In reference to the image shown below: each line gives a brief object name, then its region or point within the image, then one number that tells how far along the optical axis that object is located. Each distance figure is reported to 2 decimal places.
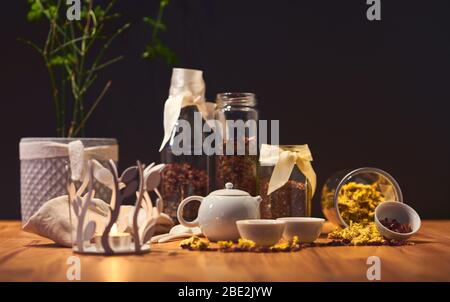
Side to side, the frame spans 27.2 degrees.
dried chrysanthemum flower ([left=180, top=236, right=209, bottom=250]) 1.34
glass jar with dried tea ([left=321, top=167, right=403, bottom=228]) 1.52
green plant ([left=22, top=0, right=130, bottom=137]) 1.88
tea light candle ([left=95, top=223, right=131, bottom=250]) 1.31
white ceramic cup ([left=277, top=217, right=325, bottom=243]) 1.35
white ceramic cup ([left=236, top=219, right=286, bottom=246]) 1.29
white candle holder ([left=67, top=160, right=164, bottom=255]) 1.28
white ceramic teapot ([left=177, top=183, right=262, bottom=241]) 1.37
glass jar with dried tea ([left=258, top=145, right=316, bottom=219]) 1.49
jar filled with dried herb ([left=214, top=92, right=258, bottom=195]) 1.50
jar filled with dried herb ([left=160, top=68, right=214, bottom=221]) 1.55
